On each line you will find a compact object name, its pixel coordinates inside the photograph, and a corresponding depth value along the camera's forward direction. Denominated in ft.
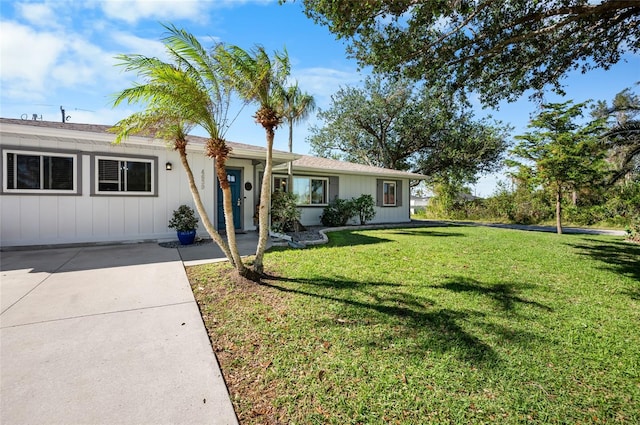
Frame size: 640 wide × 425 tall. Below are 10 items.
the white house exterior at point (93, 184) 22.15
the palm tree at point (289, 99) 15.25
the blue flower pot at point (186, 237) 25.46
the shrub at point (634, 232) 31.60
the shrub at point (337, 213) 40.78
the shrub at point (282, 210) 30.71
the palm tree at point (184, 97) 12.98
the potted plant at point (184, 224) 25.58
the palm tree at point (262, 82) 13.37
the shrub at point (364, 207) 42.11
